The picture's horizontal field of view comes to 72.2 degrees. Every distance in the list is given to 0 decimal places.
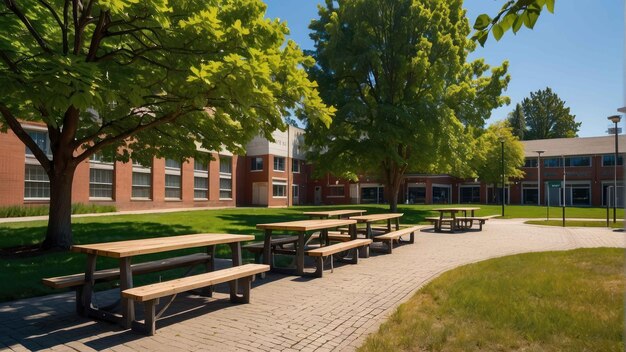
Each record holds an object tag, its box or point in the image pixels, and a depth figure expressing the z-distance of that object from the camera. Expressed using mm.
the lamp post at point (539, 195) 54566
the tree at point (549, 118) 88250
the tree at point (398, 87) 23609
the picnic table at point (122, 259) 5020
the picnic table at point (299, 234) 8055
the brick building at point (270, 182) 26359
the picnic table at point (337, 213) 11969
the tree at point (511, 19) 2572
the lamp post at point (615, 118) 19288
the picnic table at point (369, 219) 11650
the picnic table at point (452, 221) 18150
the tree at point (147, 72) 6615
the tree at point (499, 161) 50531
